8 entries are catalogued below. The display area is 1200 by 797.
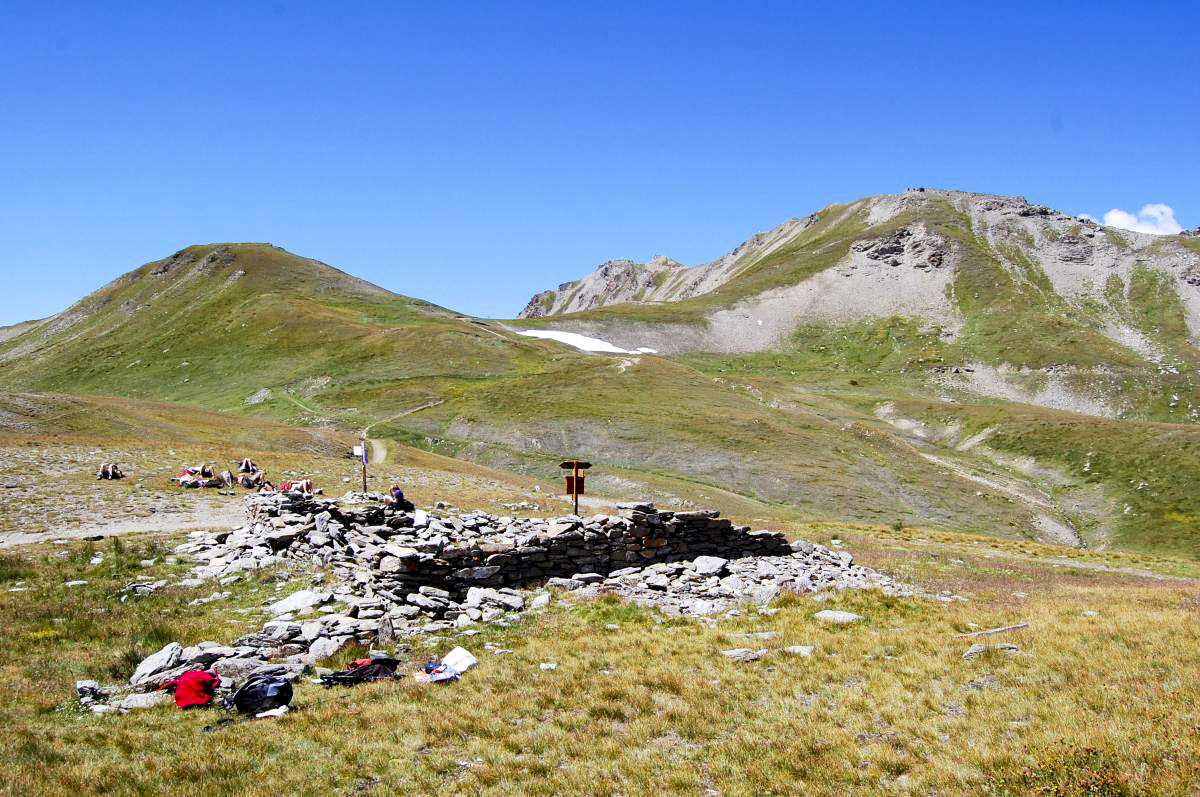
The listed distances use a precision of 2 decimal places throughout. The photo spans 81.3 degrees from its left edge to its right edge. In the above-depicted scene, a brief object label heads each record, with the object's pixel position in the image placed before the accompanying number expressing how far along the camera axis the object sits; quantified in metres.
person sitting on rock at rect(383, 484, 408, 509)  28.31
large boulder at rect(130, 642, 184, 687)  12.28
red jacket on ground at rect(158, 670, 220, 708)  11.44
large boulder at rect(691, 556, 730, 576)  22.98
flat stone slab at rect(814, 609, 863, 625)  17.08
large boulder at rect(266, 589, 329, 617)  16.47
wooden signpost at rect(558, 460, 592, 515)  28.09
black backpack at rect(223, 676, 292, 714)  11.43
